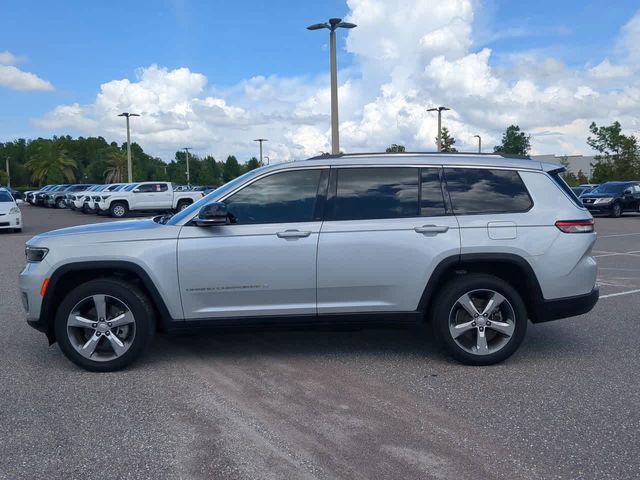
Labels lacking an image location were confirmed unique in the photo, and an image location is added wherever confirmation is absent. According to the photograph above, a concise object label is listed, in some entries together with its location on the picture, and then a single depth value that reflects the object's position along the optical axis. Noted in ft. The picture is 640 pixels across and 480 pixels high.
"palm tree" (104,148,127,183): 309.22
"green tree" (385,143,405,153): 249.43
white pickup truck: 101.14
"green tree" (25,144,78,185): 312.71
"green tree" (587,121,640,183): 150.20
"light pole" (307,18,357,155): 65.31
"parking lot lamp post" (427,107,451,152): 120.30
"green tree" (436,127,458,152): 224.94
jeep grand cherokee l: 16.99
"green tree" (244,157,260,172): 294.97
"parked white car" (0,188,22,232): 65.77
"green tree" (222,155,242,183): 293.18
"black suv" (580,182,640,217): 89.04
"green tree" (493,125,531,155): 201.72
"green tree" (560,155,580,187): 197.86
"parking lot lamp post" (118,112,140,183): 146.45
